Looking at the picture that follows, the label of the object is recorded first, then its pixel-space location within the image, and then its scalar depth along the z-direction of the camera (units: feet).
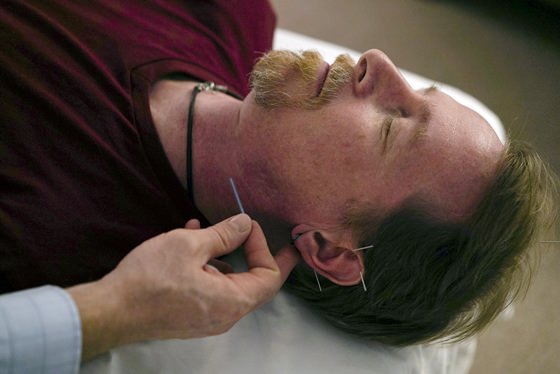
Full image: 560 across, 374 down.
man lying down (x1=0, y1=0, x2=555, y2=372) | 3.11
